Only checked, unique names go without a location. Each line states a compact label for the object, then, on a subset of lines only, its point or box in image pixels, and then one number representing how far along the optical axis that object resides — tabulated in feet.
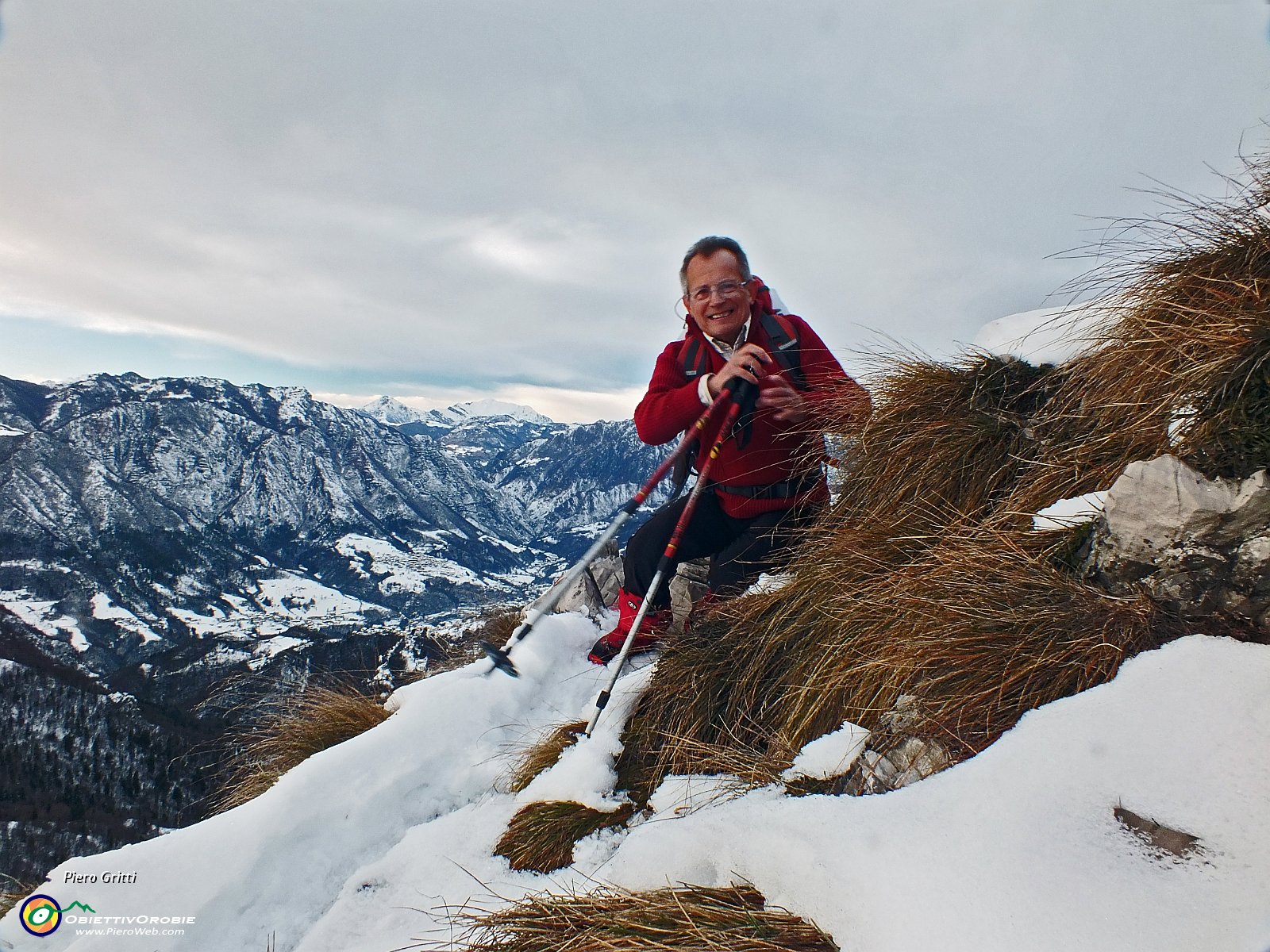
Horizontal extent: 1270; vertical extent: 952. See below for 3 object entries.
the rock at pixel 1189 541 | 7.16
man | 16.10
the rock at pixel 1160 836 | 5.18
